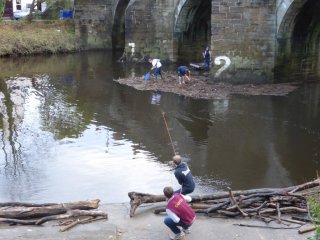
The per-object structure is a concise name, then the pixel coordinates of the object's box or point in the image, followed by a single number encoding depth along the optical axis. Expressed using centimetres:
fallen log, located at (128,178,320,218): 852
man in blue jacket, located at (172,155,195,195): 866
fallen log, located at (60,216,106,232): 804
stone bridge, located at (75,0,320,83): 2122
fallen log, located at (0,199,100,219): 841
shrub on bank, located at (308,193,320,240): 506
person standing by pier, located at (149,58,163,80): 2277
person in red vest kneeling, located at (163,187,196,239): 761
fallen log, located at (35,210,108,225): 834
